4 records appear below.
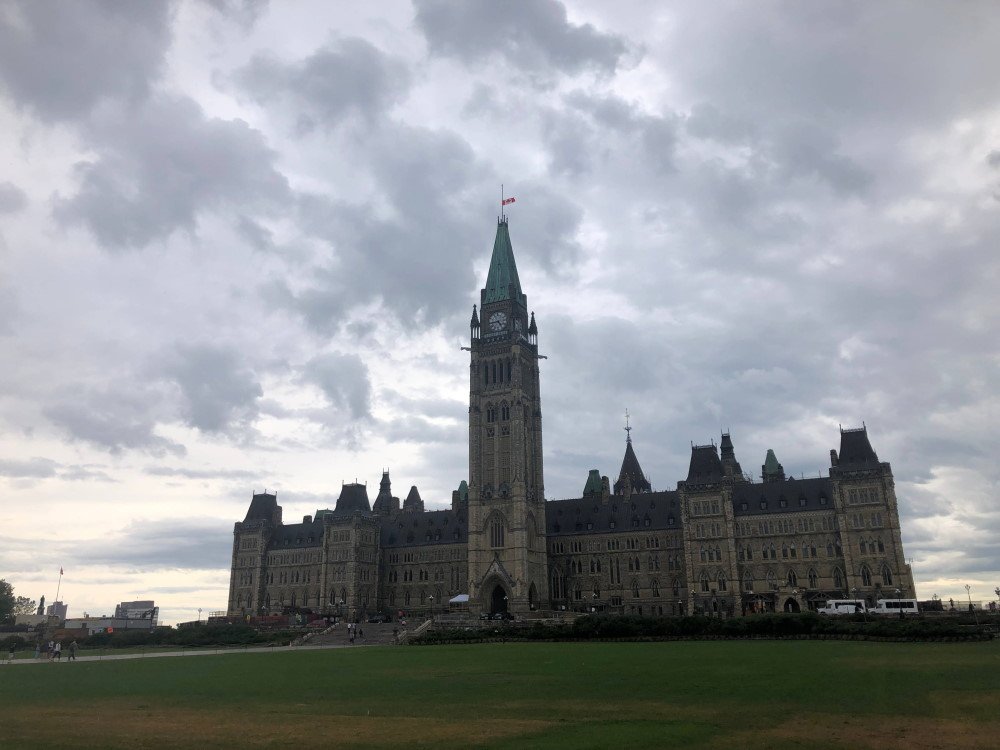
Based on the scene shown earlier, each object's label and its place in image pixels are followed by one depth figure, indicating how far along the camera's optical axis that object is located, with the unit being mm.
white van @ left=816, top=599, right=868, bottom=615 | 93250
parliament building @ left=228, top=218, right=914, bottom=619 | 111875
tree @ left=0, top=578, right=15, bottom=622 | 138250
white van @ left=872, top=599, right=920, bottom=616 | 88062
